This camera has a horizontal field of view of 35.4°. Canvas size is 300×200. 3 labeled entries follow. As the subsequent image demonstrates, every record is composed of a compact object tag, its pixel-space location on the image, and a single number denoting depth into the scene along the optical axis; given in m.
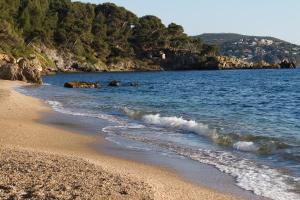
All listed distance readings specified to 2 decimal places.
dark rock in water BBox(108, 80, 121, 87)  61.97
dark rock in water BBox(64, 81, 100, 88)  57.69
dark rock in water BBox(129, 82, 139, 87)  62.81
